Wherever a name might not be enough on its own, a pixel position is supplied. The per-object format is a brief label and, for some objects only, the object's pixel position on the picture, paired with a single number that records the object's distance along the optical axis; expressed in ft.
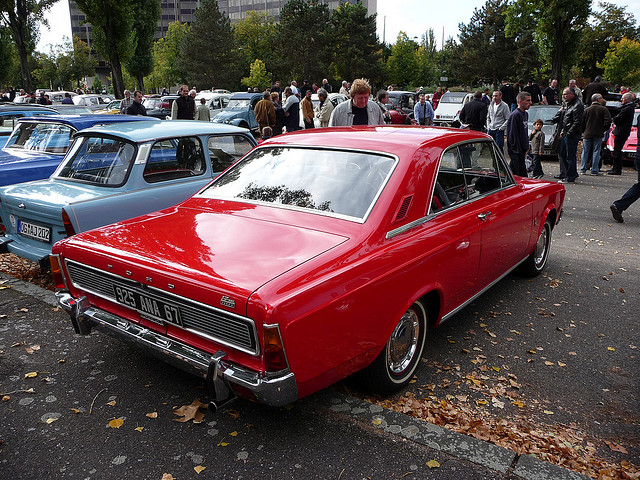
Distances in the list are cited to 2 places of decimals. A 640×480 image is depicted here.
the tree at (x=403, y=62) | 240.94
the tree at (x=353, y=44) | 206.18
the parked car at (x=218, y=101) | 78.89
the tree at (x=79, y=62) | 266.36
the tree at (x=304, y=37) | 207.82
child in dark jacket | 41.22
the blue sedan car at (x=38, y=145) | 22.70
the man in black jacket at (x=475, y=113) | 41.01
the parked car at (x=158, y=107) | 86.93
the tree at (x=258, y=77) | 209.97
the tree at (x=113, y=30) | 99.66
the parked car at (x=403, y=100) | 93.04
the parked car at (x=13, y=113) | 35.99
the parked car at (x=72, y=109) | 58.19
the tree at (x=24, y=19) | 94.63
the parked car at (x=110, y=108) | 70.75
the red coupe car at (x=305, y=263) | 9.06
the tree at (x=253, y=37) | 235.61
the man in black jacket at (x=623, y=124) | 41.80
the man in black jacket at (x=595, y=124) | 40.32
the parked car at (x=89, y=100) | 110.26
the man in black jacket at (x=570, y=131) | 38.78
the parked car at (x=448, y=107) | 76.79
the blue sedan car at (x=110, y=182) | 16.56
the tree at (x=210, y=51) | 219.41
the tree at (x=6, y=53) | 126.93
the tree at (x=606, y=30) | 166.30
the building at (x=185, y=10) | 388.16
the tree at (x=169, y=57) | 249.14
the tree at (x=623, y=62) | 150.00
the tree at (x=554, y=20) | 85.20
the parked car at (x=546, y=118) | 51.08
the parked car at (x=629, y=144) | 45.50
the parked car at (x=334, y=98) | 63.99
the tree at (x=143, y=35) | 148.56
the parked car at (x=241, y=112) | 64.23
